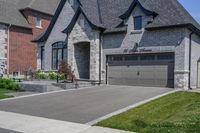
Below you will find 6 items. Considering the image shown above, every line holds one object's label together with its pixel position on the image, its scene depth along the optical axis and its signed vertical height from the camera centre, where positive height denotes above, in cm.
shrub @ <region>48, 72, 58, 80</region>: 2346 -64
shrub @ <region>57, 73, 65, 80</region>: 2212 -72
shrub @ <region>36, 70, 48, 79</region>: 2434 -67
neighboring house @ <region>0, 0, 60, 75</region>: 2991 +436
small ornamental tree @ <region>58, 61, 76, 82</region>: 2130 -26
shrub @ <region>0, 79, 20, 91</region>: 1972 -128
